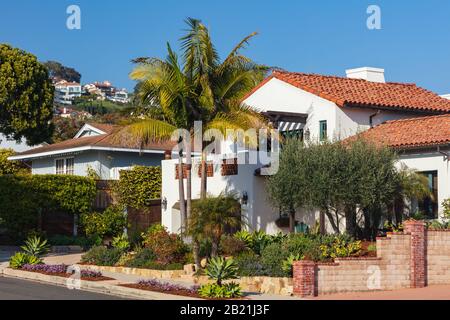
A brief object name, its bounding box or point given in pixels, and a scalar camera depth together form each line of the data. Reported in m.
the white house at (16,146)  60.65
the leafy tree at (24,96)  38.25
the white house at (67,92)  174.25
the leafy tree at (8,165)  49.81
